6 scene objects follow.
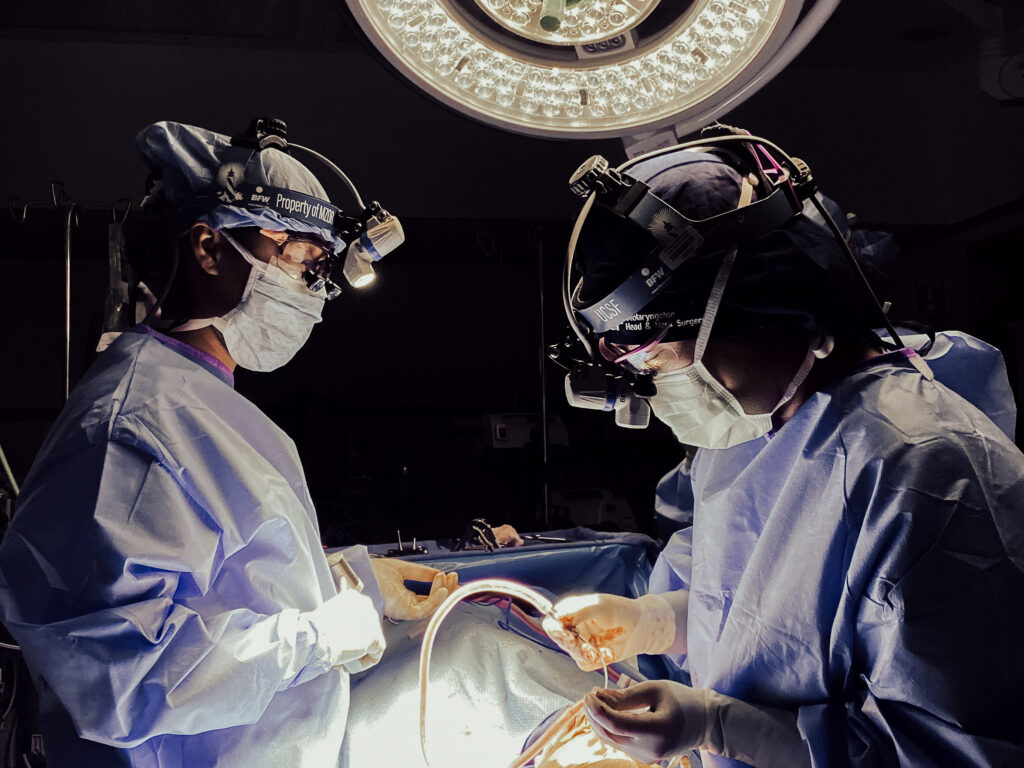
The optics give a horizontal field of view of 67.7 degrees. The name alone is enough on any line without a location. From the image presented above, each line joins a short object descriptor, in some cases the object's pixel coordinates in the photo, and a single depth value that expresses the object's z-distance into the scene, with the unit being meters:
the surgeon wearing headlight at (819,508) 0.99
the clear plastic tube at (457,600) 1.66
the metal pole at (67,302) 2.83
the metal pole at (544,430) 3.78
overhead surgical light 0.86
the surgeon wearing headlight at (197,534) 1.24
